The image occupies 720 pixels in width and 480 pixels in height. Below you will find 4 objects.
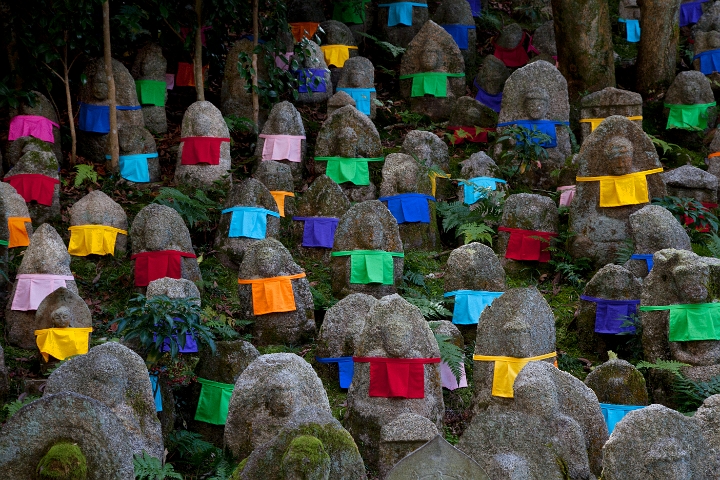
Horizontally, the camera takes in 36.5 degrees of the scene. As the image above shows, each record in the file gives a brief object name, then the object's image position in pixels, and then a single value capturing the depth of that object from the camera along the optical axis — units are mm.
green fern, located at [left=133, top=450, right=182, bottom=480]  6750
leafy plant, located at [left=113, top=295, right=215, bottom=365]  7871
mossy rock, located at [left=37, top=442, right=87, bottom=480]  5961
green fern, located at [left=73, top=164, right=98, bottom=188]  11648
